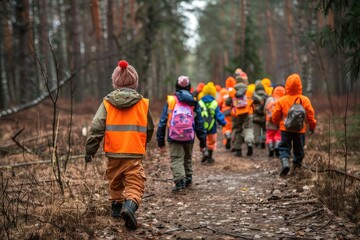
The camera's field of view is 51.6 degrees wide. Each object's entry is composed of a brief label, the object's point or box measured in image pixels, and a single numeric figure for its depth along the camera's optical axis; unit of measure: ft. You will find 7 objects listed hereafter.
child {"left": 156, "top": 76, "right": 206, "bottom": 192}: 22.11
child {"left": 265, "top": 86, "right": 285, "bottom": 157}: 32.53
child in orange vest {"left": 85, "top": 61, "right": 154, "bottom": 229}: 15.61
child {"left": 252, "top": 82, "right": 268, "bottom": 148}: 36.27
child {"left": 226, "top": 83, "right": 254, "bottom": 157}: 34.27
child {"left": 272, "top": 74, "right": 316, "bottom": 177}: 23.77
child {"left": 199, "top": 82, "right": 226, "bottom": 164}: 30.71
